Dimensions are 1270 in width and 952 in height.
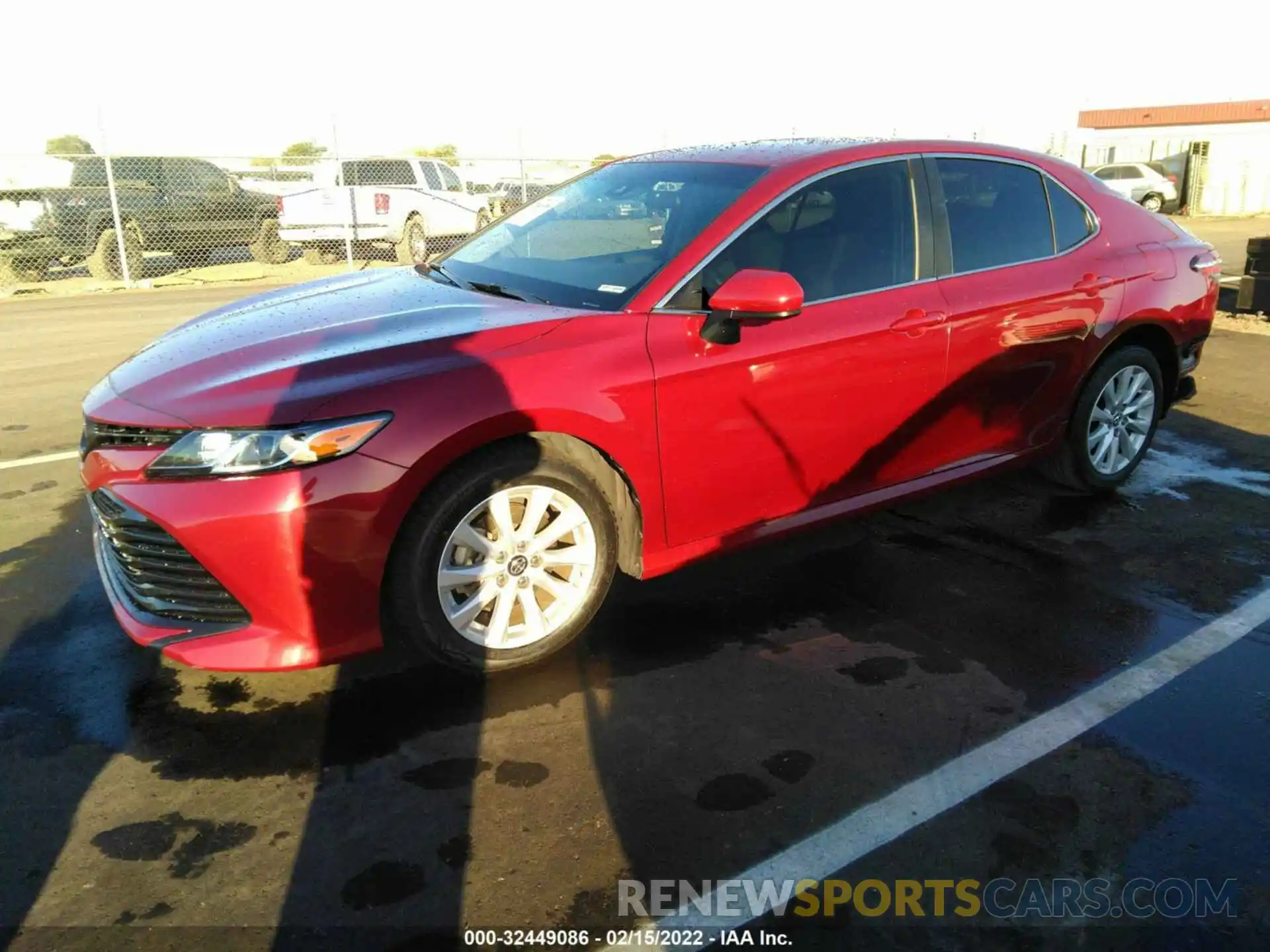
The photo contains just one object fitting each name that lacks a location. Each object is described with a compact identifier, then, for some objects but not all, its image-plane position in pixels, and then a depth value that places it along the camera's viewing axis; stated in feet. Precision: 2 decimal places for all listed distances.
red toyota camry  9.45
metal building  96.48
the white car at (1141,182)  88.99
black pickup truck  45.85
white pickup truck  50.88
